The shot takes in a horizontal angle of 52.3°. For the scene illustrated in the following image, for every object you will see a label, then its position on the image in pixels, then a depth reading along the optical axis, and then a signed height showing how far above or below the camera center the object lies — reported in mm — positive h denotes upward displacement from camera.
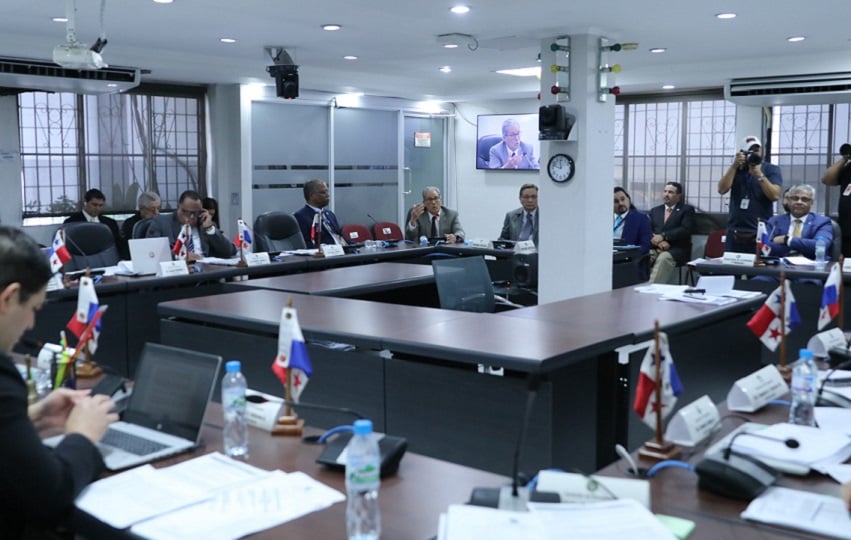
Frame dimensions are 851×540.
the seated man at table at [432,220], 8227 -271
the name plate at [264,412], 2283 -587
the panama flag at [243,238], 6117 -336
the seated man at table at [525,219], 7949 -248
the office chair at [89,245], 6188 -401
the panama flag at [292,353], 2316 -434
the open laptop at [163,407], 2086 -552
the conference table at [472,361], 2961 -655
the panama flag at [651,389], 2123 -479
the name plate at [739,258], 5965 -452
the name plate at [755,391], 2434 -564
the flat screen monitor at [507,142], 10414 +619
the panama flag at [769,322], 2969 -441
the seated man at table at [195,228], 6527 -288
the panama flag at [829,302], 3213 -400
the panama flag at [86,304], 2771 -365
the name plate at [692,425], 2113 -570
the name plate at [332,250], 6715 -456
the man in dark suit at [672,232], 8797 -395
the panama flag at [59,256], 4844 -369
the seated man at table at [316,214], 7598 -209
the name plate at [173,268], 5449 -493
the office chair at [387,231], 9383 -428
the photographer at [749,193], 7211 +7
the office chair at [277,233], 7129 -345
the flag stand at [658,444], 2062 -601
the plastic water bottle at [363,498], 1609 -573
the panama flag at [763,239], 5998 -321
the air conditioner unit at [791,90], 7635 +943
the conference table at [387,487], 1653 -636
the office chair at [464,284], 4711 -516
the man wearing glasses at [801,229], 6188 -250
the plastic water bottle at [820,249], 5988 -378
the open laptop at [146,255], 5504 -410
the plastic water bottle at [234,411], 2121 -546
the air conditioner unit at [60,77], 6691 +894
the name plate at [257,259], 6068 -477
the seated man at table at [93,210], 7758 -186
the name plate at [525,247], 7246 -458
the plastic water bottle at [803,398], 2283 -539
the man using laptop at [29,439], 1608 -505
